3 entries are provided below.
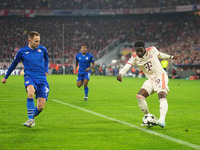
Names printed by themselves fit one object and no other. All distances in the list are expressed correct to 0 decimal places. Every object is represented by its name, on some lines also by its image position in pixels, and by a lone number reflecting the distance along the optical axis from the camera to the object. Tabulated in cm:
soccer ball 1559
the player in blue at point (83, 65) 3150
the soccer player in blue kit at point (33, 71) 1566
